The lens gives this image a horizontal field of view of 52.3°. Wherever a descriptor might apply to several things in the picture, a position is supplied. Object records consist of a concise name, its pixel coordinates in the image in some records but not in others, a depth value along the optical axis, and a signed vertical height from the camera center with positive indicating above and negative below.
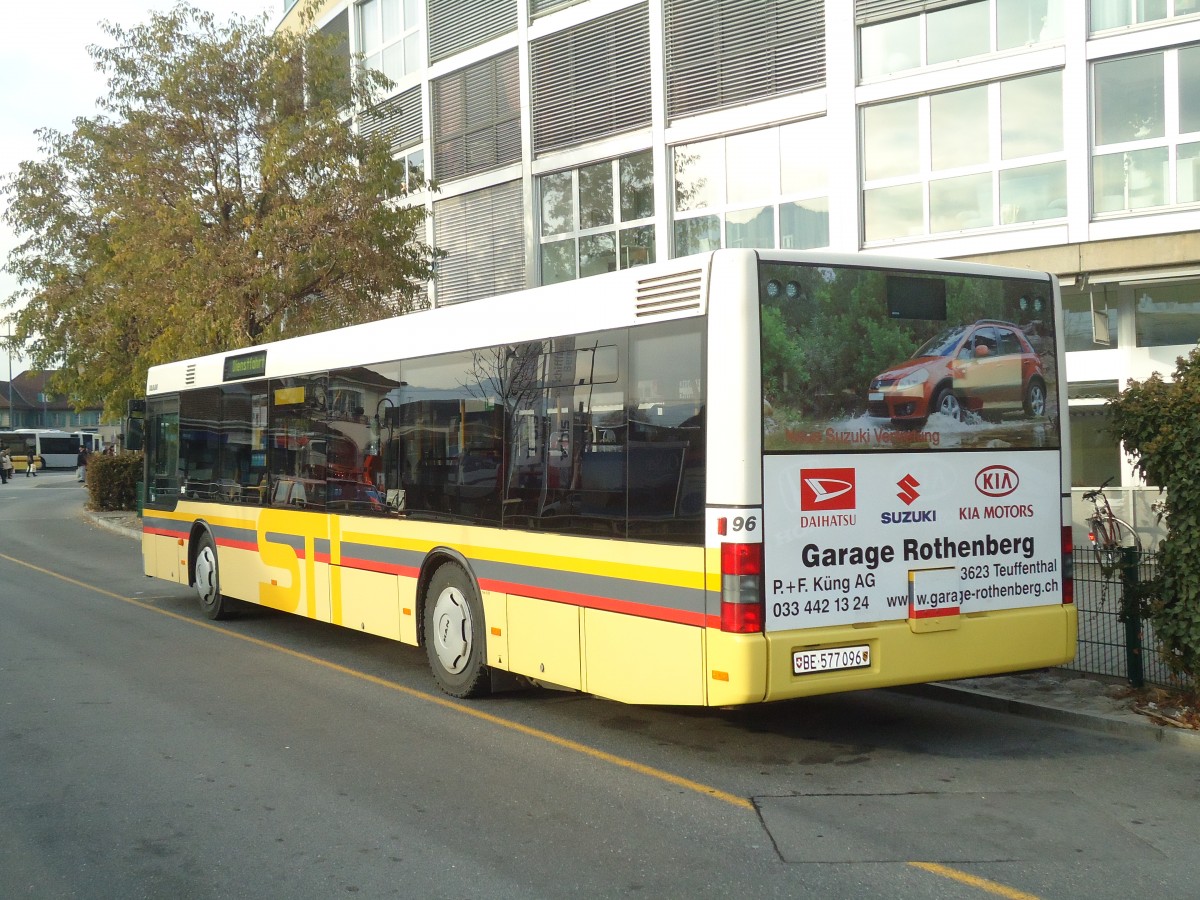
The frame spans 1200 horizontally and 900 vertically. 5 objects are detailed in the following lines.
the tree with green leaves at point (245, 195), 20.91 +4.71
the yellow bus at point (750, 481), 6.48 -0.19
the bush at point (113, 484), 34.28 -0.68
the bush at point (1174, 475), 7.46 -0.22
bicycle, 8.44 -0.88
